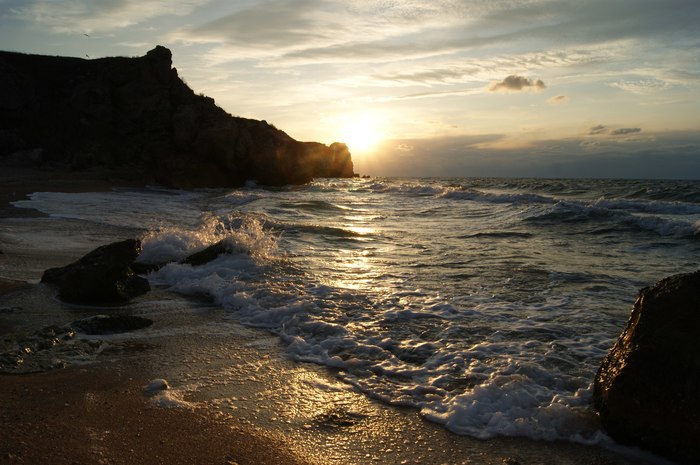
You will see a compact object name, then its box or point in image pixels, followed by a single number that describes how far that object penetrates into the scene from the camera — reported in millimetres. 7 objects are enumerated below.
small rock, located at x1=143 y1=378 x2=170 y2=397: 3757
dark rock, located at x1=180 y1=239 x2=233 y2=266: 8273
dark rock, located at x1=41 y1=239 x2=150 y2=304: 6145
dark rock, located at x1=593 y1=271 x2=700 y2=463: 3125
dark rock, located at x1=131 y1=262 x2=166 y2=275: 8055
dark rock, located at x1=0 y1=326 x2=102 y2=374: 3980
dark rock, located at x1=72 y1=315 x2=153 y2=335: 4977
